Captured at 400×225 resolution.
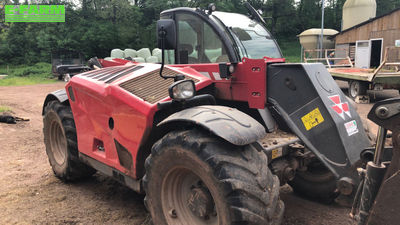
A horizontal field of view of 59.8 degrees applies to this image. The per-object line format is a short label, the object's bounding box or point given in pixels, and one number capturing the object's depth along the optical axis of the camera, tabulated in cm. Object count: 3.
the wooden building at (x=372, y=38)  2175
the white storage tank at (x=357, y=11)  3059
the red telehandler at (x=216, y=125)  259
